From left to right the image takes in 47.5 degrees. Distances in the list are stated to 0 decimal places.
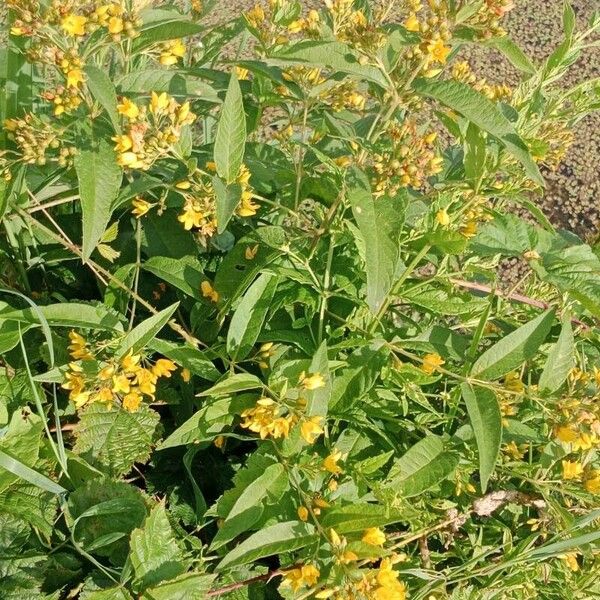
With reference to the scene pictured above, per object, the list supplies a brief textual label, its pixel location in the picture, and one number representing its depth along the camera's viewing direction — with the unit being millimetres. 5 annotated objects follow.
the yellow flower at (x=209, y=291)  1534
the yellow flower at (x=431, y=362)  1392
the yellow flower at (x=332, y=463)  1304
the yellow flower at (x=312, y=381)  1268
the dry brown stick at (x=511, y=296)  1559
